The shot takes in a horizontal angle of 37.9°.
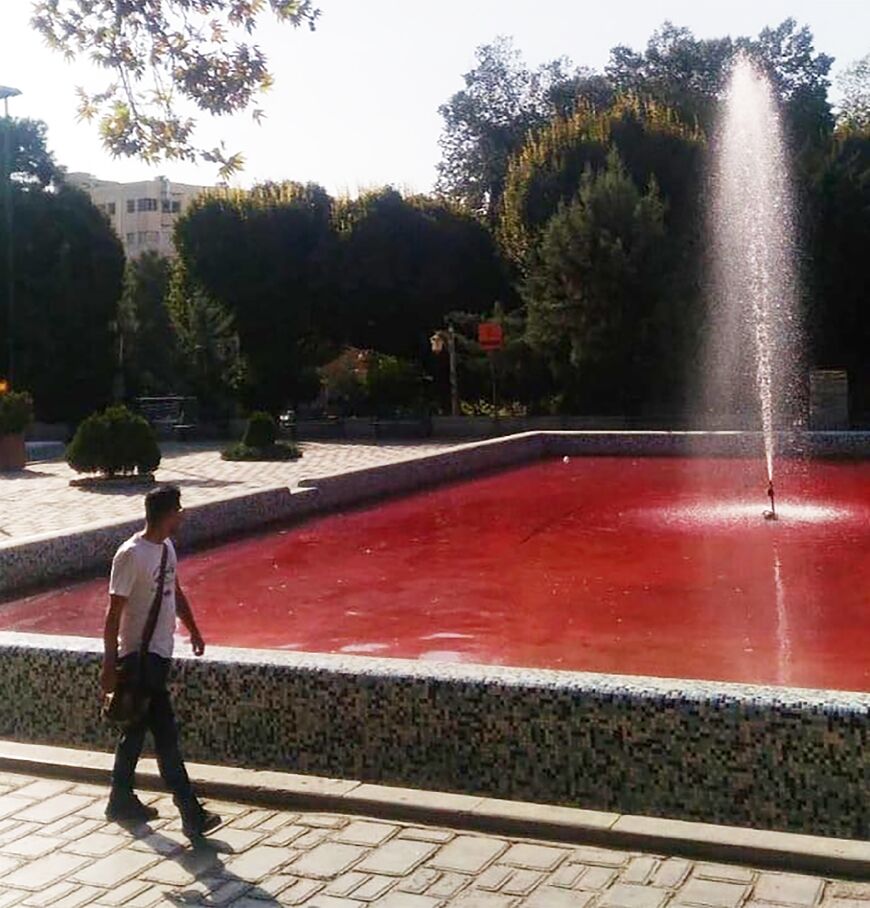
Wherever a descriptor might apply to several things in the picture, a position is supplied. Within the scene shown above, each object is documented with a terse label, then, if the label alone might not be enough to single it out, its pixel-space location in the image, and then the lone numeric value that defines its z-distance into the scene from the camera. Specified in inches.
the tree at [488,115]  2064.5
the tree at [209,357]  1255.5
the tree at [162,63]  287.4
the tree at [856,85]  2044.8
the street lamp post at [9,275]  1310.3
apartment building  3540.8
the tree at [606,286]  1135.0
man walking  198.7
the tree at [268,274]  1369.3
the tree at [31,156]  1359.5
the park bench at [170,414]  1247.5
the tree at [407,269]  1371.8
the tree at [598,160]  1257.4
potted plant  932.6
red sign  1174.3
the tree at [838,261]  1143.6
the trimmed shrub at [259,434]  949.8
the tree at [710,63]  1939.0
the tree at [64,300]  1318.9
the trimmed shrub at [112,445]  765.9
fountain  1158.3
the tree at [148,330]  1488.7
